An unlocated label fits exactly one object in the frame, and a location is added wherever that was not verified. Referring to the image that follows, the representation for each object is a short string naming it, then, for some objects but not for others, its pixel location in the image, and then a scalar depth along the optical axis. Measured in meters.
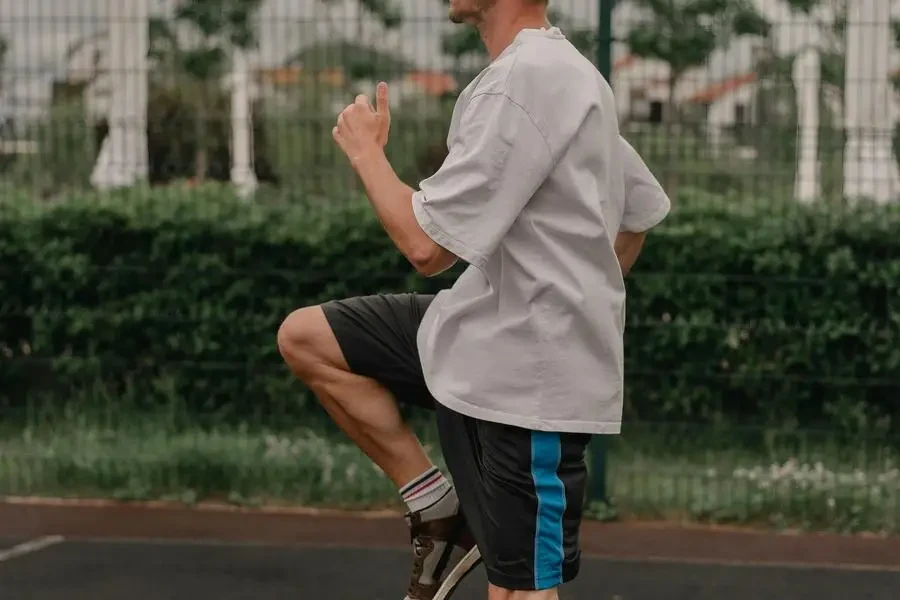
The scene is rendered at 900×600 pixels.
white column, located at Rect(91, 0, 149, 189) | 10.16
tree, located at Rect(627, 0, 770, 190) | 9.35
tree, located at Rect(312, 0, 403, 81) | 9.70
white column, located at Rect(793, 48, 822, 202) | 9.24
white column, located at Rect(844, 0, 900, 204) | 9.23
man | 4.91
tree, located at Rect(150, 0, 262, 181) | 10.17
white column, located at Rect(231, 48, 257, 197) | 10.12
